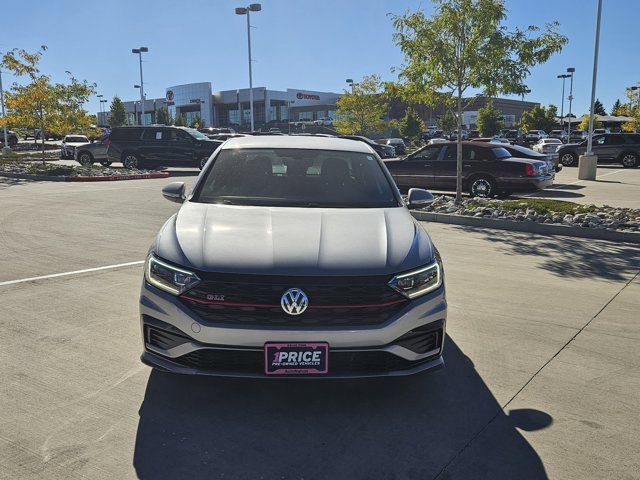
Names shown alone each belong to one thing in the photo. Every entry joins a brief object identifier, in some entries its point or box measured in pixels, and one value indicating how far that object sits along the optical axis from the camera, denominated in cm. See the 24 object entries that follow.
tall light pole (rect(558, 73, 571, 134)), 7419
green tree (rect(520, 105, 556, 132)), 6606
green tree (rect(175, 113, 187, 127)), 9470
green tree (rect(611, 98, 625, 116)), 6609
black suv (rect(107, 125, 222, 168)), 2402
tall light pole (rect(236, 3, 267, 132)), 3991
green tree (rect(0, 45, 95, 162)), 2312
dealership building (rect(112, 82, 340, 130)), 9462
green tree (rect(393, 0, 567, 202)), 1230
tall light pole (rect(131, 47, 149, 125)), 5812
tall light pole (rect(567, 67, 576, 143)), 7159
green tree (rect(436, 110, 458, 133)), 5874
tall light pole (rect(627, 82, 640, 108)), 3788
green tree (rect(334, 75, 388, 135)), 4188
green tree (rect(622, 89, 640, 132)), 3743
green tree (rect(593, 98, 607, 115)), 11906
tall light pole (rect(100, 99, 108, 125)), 14092
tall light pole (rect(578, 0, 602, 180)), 2083
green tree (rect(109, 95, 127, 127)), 8694
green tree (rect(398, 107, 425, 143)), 6022
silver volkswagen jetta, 312
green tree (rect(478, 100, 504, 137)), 5819
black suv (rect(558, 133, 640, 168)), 2723
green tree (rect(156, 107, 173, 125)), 9362
